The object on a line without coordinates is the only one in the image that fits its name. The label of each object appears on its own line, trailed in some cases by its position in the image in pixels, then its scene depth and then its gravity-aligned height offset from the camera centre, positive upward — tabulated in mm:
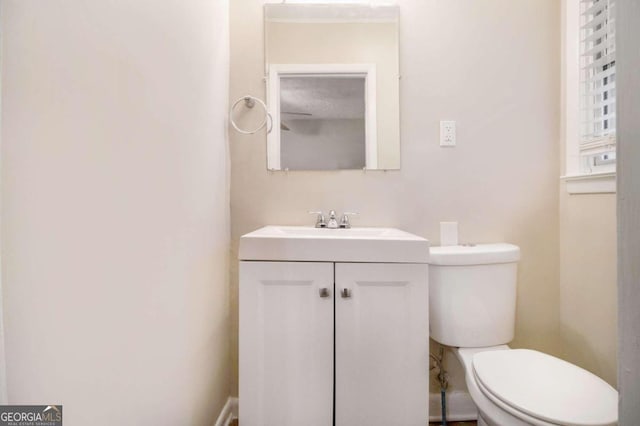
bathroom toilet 804 -508
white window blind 1223 +515
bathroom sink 1035 -141
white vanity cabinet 1041 -423
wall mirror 1431 +548
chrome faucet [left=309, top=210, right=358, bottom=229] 1410 -72
